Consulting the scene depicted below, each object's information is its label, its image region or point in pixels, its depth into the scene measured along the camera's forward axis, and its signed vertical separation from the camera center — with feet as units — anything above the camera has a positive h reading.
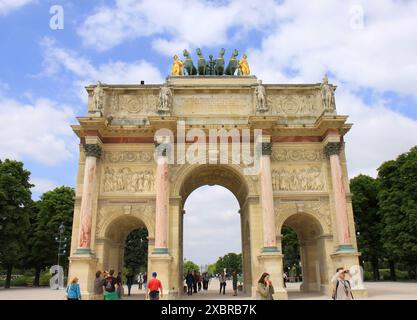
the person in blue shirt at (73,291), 36.96 -1.30
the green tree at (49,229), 140.67 +17.20
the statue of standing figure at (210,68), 93.71 +47.81
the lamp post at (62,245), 109.73 +10.09
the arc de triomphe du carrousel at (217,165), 76.79 +22.26
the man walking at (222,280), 86.76 -1.31
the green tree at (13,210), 113.70 +19.47
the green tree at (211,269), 571.52 +7.81
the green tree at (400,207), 110.22 +18.39
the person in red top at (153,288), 42.45 -1.34
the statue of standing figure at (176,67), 92.97 +47.91
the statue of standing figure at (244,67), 92.44 +47.59
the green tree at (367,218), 132.57 +17.76
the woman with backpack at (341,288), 32.94 -1.34
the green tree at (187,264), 469.32 +13.09
